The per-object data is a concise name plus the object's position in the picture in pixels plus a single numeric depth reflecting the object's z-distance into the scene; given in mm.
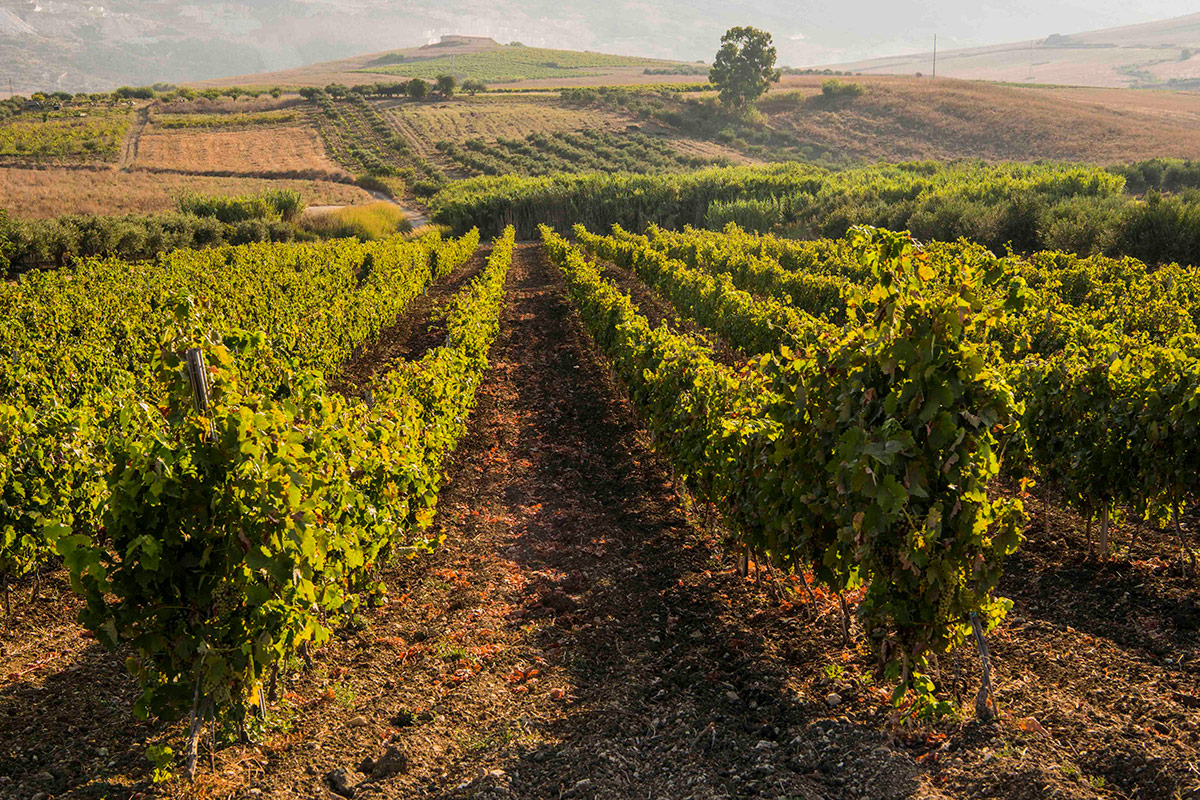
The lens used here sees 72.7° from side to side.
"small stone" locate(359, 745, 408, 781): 4594
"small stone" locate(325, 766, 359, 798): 4414
